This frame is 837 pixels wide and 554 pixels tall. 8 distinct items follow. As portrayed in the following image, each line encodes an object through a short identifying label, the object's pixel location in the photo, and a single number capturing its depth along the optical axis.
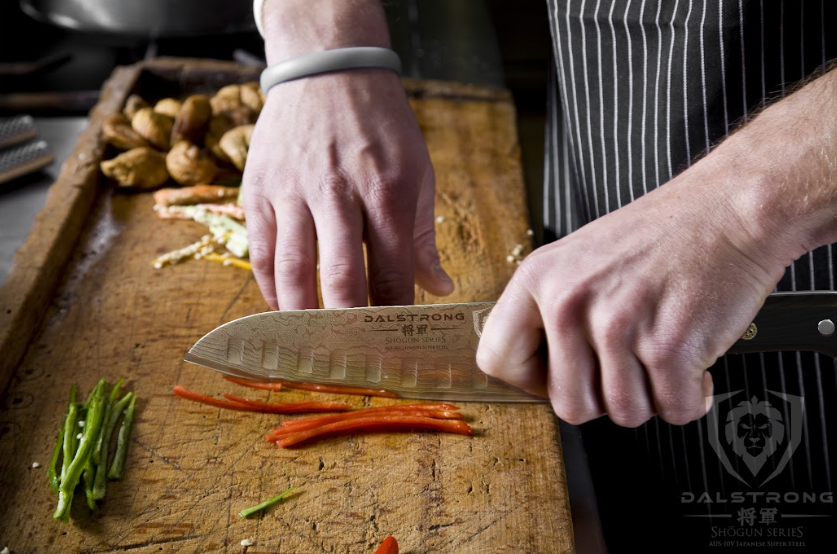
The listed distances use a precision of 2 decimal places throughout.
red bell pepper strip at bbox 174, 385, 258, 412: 0.61
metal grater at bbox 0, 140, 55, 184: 0.83
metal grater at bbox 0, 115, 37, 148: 0.86
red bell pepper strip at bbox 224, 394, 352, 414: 0.61
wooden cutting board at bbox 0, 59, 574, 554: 0.55
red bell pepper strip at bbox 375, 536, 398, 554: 0.54
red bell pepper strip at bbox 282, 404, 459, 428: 0.60
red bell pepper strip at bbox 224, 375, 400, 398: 0.62
